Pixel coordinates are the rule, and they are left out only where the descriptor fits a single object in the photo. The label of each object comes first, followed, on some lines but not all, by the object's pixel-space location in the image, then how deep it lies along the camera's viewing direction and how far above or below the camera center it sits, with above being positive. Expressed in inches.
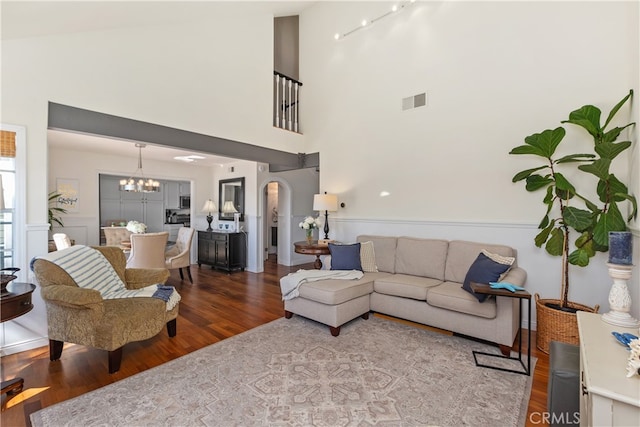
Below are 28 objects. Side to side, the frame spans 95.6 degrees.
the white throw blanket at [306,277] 129.2 -30.5
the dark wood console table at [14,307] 76.4 -26.5
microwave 299.1 +8.4
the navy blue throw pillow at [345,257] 145.0 -23.6
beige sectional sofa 104.9 -34.5
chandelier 210.5 +18.7
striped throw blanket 99.5 -23.8
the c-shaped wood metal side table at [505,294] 88.3 -25.7
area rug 70.6 -50.4
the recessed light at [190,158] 229.8 +42.5
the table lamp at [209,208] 248.2 +1.8
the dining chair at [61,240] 156.4 -16.5
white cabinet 38.2 -24.1
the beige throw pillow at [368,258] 149.6 -24.9
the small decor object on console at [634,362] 40.6 -21.5
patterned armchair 87.4 -33.7
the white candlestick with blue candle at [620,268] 69.0 -14.1
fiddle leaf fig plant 89.8 +6.4
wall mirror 247.8 +11.0
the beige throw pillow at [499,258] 110.3 -18.8
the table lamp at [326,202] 178.1 +5.1
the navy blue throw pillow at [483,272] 105.9 -23.0
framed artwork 212.1 +12.0
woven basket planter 98.2 -39.8
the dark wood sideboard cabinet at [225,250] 231.8 -32.8
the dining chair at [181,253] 192.7 -30.1
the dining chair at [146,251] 171.0 -24.4
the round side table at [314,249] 159.6 -21.9
